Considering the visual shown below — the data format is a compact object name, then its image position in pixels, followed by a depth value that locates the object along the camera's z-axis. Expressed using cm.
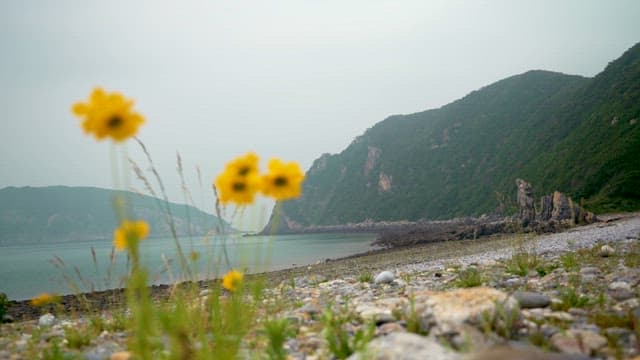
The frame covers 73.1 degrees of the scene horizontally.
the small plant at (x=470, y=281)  639
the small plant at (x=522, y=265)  762
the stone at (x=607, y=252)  970
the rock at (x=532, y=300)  447
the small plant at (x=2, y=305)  876
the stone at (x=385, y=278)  858
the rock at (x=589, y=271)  689
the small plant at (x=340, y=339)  325
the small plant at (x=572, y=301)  441
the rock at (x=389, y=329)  378
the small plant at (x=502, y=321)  344
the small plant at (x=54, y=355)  328
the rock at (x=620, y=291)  478
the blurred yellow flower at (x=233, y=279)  322
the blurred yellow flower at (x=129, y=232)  199
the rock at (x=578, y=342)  308
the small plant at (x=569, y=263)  755
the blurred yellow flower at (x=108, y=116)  226
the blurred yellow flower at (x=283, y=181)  269
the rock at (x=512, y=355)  229
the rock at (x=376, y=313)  415
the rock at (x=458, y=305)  350
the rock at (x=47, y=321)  675
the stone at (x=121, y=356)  335
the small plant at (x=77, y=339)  427
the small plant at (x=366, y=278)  918
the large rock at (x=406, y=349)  288
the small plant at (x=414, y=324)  368
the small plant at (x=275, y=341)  298
